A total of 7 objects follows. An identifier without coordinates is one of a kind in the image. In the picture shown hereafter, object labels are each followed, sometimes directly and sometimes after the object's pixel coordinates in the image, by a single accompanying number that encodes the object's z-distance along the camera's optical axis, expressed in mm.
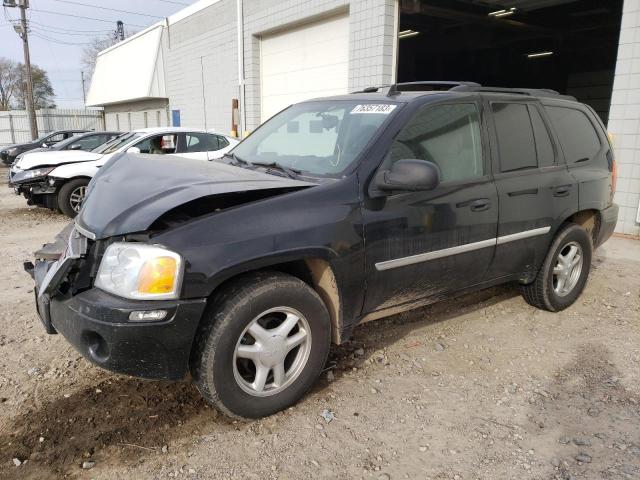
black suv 2459
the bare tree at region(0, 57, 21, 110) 61784
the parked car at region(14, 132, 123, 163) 11335
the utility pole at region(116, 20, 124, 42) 56094
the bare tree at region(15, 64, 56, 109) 58344
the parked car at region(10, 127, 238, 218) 8516
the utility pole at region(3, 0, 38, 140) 26781
